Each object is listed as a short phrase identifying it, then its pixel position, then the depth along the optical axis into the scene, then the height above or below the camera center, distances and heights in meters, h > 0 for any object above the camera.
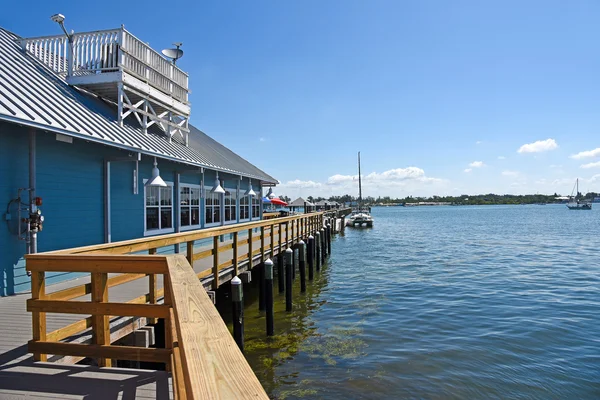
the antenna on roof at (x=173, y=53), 15.90 +6.02
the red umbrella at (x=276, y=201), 28.04 +0.40
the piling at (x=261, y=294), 11.79 -2.53
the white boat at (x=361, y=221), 51.09 -1.99
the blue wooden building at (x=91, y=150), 7.43 +1.40
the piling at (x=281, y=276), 13.73 -2.31
